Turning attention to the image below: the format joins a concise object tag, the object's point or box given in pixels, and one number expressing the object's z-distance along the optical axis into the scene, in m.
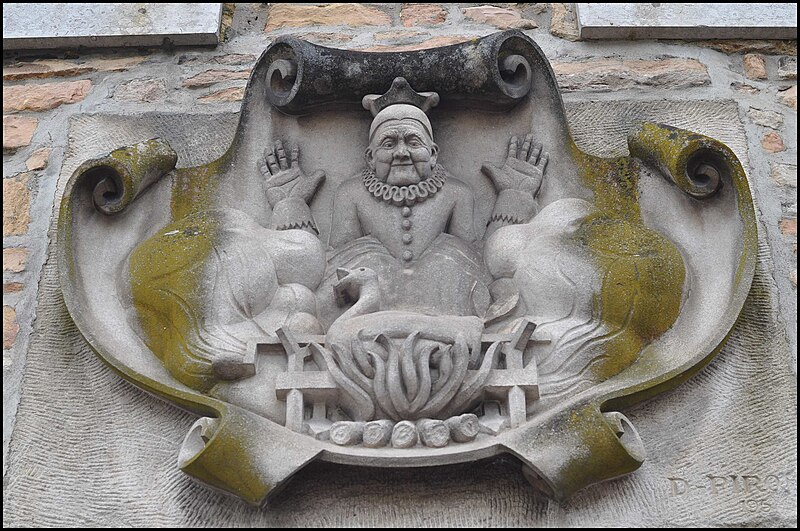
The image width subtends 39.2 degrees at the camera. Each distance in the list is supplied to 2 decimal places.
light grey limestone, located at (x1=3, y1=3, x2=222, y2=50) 4.27
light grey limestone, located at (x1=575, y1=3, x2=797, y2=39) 4.23
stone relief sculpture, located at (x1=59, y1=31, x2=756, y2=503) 2.78
